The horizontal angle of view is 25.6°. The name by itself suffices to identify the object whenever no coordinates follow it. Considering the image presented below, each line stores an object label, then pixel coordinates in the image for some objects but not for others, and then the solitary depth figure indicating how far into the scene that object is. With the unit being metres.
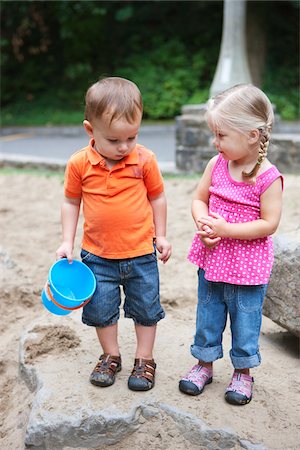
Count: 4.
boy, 2.52
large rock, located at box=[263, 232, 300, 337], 2.89
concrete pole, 8.80
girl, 2.42
